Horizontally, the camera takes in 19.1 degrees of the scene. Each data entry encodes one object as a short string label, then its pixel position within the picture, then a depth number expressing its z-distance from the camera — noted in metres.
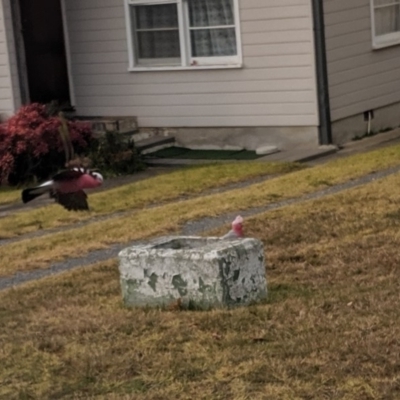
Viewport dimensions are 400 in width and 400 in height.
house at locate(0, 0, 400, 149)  15.55
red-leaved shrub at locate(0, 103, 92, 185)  15.17
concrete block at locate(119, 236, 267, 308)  7.49
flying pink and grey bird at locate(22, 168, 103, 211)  6.67
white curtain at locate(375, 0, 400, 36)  16.95
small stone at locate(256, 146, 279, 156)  15.70
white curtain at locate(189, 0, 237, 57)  16.16
